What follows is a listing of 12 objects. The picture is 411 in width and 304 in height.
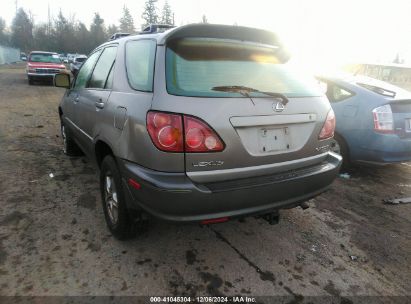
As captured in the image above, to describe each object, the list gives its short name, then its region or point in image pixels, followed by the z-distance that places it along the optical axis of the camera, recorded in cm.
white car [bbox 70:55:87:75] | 2230
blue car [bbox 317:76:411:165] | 421
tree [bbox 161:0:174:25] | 7044
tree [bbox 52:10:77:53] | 5859
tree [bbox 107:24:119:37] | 6590
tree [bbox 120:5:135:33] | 7480
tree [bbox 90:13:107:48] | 5903
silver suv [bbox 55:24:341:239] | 211
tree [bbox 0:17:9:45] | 6372
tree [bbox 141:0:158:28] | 6988
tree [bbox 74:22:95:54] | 5900
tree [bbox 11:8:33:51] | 6262
